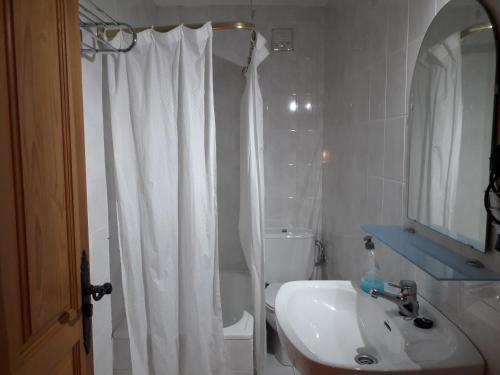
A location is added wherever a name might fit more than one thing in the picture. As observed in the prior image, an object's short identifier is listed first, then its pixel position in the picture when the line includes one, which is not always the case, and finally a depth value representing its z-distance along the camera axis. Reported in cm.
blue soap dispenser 132
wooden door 76
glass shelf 86
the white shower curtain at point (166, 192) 161
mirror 93
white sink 90
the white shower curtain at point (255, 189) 189
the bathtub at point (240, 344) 195
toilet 257
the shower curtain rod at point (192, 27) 158
